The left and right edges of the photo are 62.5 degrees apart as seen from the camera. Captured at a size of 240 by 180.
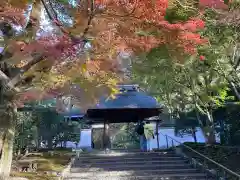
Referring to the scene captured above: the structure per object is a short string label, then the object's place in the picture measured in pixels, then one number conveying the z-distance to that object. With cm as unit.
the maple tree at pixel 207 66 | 546
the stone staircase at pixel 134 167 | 650
